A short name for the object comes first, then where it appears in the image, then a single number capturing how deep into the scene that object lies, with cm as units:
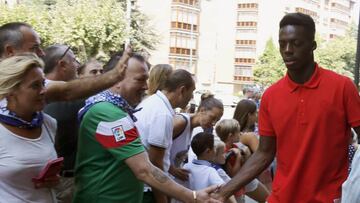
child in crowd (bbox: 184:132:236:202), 475
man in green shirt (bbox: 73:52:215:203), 291
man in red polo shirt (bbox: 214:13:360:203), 288
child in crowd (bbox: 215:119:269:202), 559
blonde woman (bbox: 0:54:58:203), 264
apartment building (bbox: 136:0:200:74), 5697
